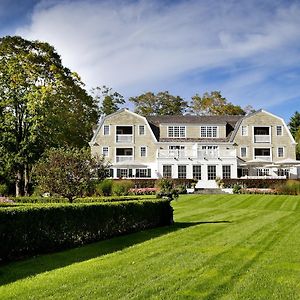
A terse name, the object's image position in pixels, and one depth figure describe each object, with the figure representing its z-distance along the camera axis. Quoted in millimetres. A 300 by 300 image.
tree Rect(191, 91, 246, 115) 63000
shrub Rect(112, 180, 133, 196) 30788
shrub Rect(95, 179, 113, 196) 30423
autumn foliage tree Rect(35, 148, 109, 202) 20234
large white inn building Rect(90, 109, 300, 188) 43656
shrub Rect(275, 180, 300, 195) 33062
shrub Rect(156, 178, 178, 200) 25441
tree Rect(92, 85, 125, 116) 61472
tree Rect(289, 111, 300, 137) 70688
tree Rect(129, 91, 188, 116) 64438
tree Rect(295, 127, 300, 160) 59091
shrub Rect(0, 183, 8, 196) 31133
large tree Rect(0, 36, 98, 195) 31956
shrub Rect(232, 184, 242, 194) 34941
